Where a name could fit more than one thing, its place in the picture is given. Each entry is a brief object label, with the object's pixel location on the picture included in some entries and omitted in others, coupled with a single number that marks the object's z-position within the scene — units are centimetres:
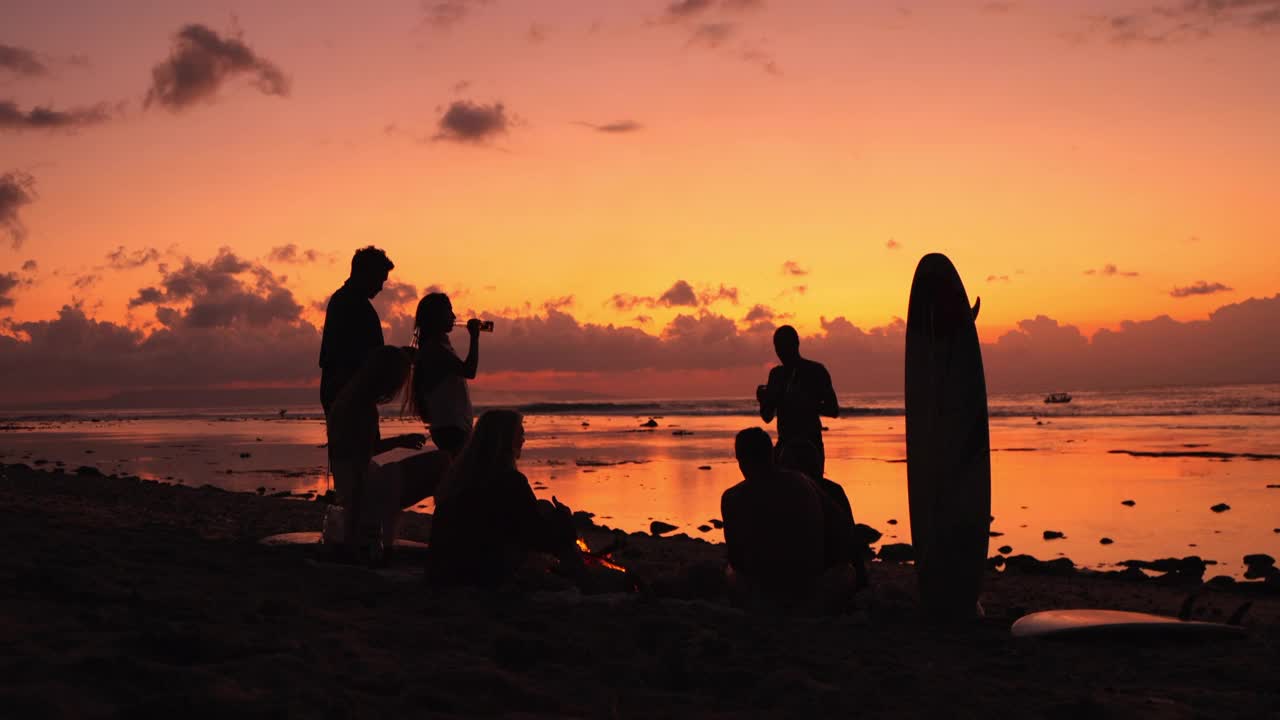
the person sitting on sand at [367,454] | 681
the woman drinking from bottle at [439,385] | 720
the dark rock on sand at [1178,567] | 921
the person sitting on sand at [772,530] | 603
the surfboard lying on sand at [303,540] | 766
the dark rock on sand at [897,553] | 1056
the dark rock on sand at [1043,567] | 961
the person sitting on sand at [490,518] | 597
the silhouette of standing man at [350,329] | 715
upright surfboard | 668
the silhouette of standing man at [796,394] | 815
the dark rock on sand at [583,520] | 1277
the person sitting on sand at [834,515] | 628
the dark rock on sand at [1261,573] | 919
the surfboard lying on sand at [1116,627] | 591
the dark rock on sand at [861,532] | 678
